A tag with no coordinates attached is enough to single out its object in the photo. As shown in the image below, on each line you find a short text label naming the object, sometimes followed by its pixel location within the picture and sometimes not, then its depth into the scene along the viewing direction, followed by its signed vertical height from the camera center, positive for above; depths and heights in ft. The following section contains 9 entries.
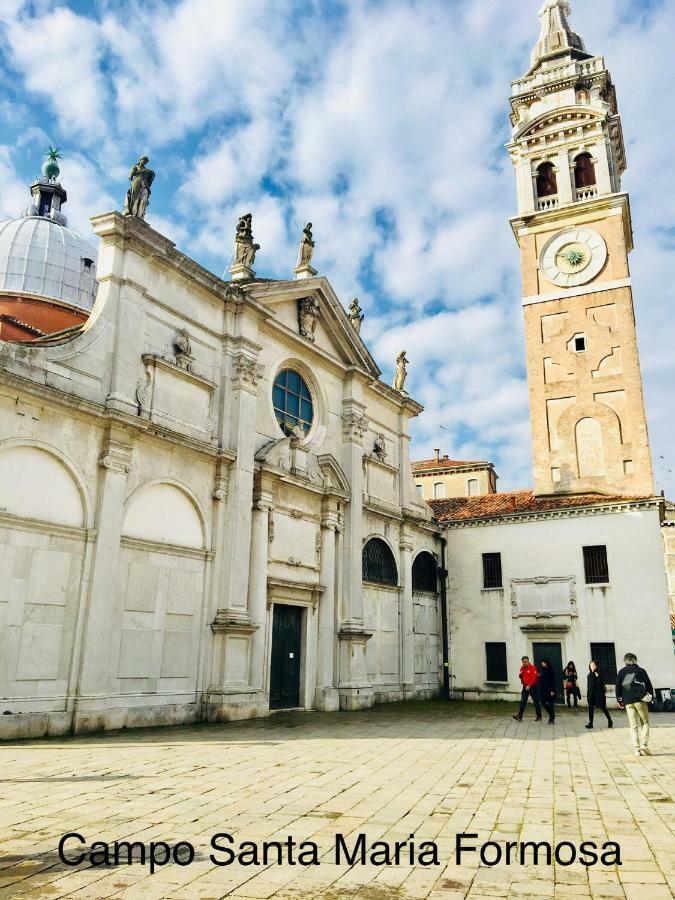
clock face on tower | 99.35 +55.24
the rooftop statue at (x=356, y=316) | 82.38 +38.42
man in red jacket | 57.98 -1.40
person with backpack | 38.58 -1.79
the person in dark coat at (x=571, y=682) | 74.28 -1.82
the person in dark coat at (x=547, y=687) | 56.29 -1.84
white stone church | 44.83 +14.89
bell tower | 93.09 +51.60
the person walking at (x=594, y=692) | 52.65 -1.99
